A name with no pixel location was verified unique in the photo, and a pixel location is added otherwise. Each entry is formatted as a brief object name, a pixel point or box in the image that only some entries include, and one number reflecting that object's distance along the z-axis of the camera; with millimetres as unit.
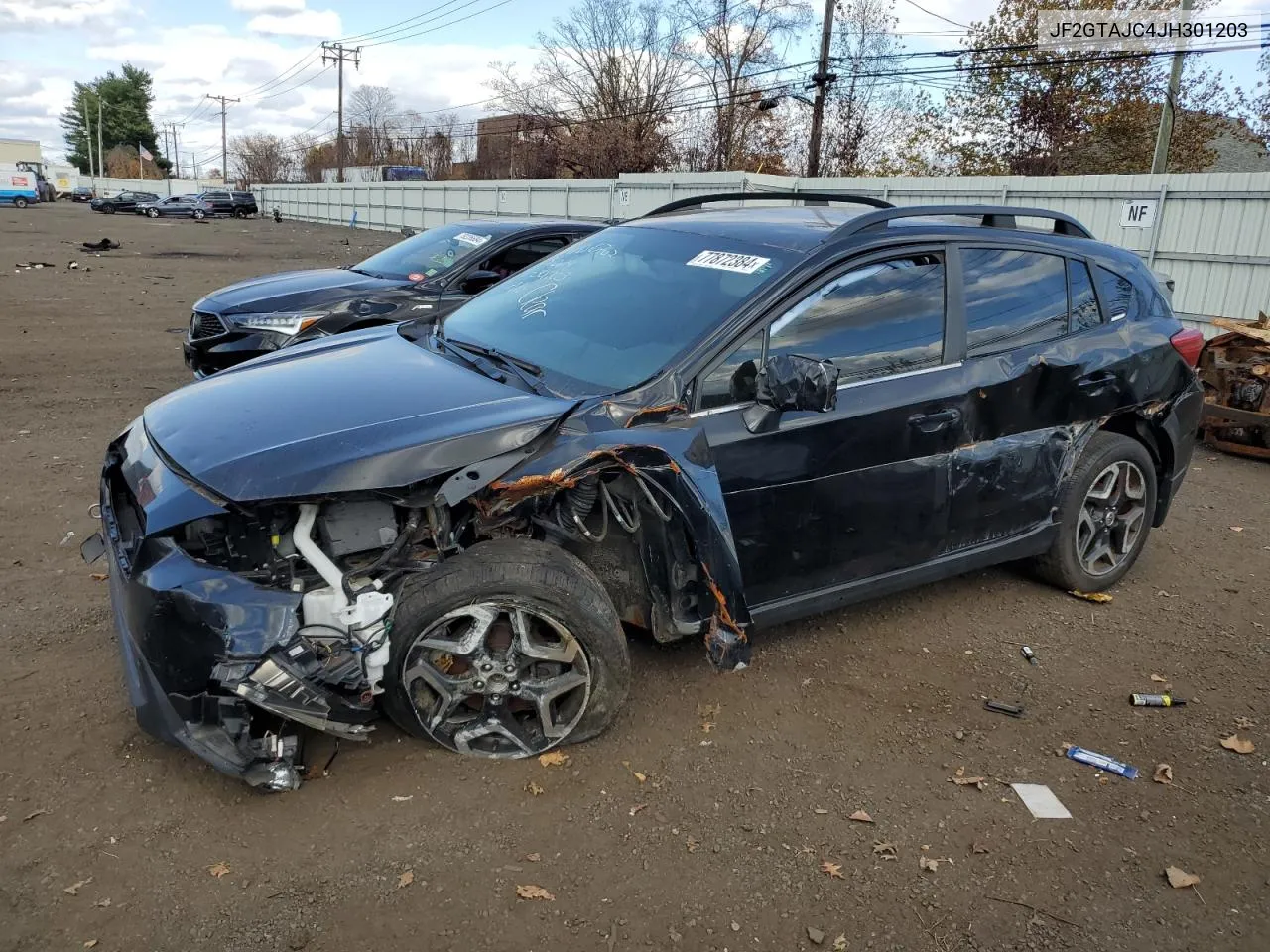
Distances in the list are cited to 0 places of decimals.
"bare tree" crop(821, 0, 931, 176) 31125
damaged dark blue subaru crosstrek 2713
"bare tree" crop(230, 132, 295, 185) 87875
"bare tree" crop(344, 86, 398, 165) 64938
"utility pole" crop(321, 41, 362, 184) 55988
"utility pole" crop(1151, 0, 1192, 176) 18172
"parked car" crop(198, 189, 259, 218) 54250
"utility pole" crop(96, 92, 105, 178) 95050
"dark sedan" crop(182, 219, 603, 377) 6941
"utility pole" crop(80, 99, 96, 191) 99944
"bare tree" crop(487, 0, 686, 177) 40062
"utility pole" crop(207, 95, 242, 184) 84375
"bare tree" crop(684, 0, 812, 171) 37250
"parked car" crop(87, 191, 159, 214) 55312
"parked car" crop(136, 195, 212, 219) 53781
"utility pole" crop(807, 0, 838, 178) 23631
